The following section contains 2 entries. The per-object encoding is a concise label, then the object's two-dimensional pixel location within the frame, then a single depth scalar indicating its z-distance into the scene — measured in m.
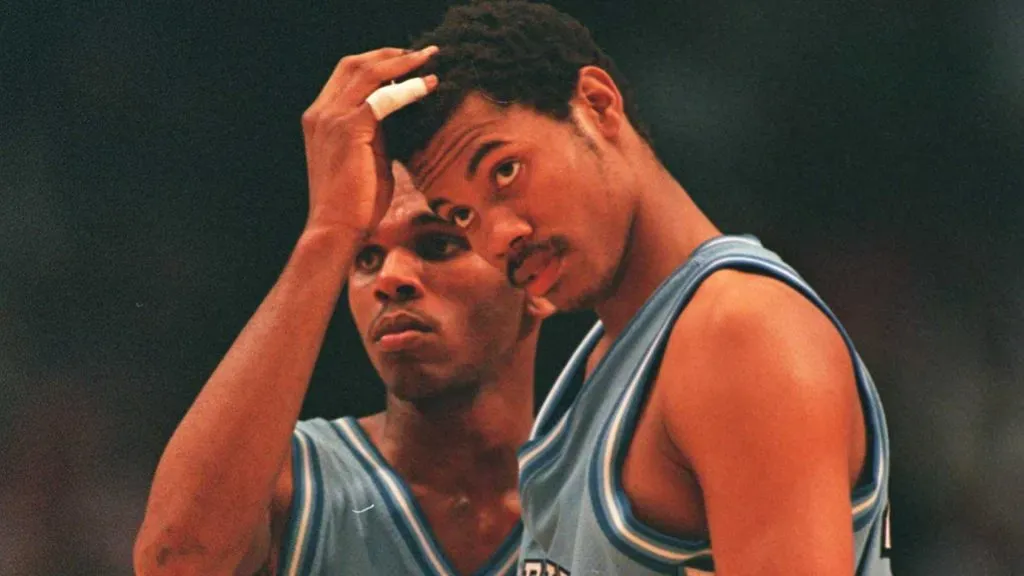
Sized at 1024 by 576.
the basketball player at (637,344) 7.09
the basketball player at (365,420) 7.37
